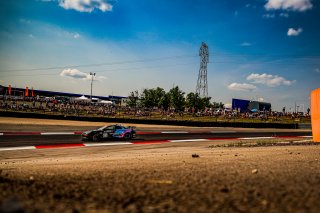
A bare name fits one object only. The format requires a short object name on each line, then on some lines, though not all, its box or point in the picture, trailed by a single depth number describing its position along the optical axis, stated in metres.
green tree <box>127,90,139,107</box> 79.38
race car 16.63
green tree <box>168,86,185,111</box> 74.19
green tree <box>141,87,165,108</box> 78.06
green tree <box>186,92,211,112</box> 74.31
